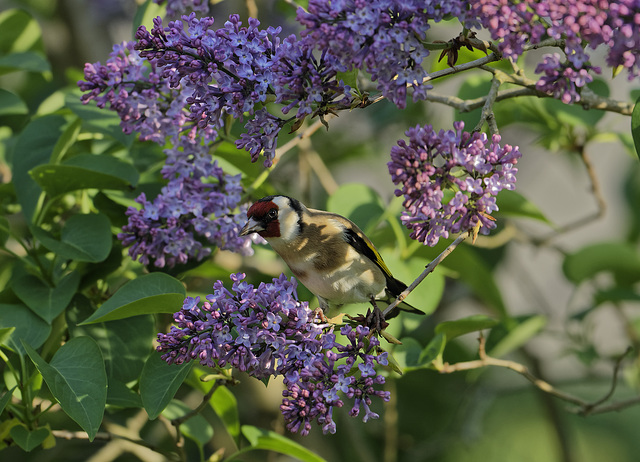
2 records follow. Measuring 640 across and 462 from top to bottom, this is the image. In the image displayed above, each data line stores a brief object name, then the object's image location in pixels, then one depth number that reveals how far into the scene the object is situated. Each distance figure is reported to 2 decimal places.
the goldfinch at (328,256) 4.29
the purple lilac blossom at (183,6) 4.29
